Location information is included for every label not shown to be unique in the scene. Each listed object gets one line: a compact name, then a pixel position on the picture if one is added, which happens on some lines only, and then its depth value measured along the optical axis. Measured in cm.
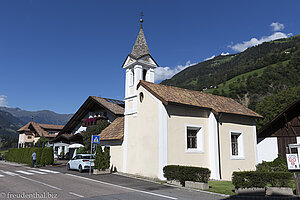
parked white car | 1923
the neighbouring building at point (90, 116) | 2731
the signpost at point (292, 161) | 975
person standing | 2438
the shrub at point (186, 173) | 1186
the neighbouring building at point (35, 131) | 5104
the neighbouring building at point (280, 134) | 2212
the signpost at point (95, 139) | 1764
